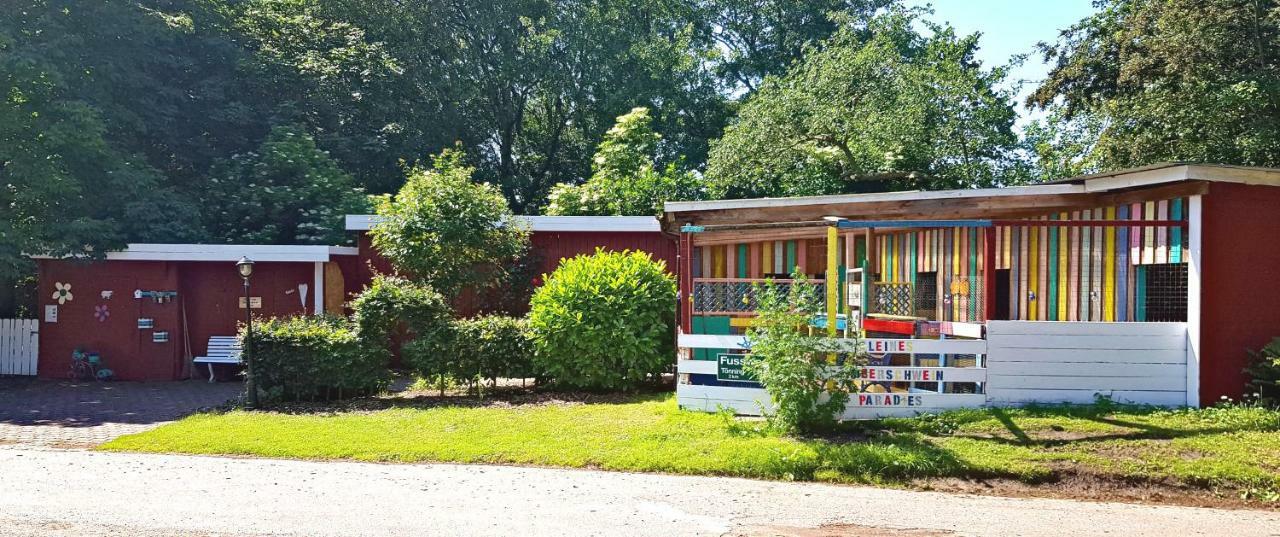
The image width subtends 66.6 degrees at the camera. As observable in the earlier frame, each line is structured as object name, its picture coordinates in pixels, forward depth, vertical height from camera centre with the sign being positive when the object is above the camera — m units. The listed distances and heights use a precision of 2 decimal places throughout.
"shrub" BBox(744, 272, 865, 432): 9.15 -0.57
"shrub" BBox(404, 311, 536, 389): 12.98 -0.70
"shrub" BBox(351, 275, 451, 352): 13.12 -0.21
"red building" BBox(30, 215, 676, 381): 16.83 +0.10
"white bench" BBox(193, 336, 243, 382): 16.84 -0.97
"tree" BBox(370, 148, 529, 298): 15.27 +1.06
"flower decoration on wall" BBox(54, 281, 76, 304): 16.91 +0.01
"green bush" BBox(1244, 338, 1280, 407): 9.46 -0.61
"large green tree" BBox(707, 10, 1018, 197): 23.34 +4.25
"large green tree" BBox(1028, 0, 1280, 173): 15.77 +3.79
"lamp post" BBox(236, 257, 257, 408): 12.70 -0.73
